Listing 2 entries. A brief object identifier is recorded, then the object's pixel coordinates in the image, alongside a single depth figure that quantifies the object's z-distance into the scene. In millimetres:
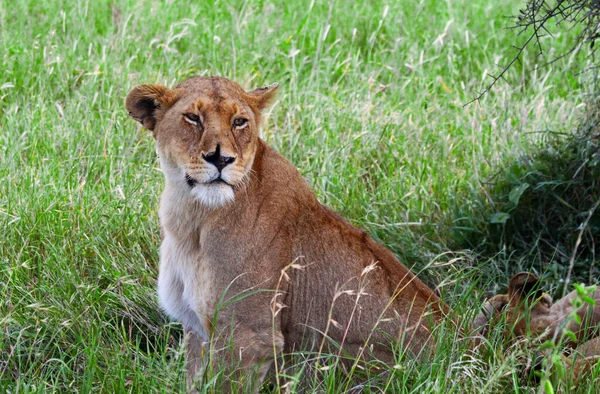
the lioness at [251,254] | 7324
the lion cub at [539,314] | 7871
